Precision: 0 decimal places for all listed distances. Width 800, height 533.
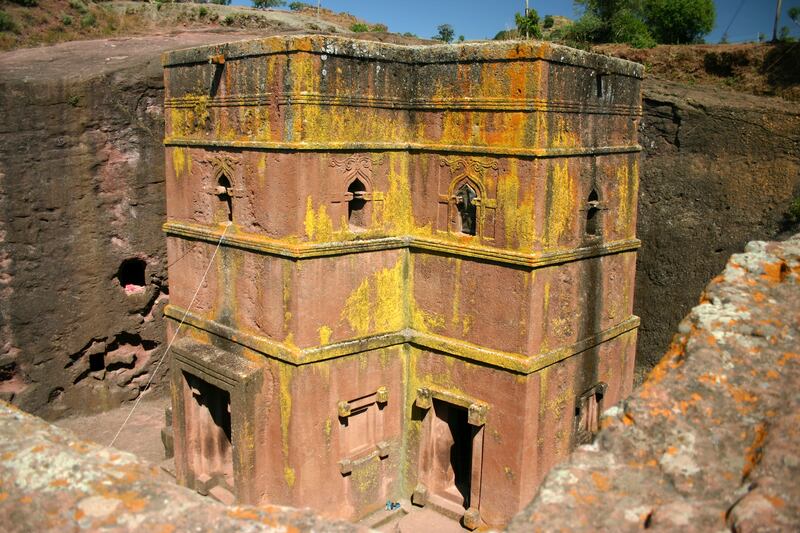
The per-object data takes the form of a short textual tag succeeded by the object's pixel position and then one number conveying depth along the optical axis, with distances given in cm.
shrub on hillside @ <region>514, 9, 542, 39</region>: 1540
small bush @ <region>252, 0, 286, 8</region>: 2645
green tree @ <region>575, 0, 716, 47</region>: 1798
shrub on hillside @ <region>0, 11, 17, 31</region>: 1681
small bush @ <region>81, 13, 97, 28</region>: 1850
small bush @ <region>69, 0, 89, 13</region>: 1931
